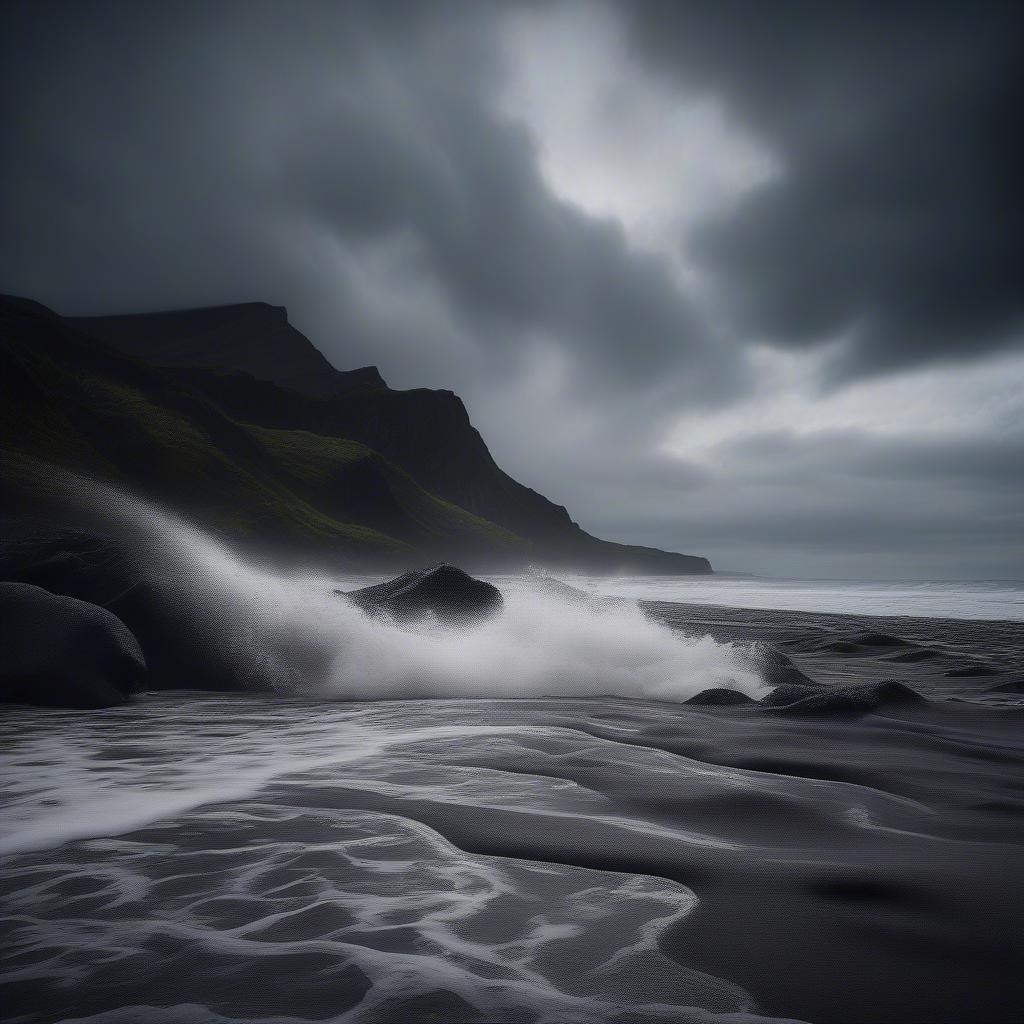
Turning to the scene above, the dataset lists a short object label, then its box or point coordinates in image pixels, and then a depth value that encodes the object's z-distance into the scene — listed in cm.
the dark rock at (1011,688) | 783
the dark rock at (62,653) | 665
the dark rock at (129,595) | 837
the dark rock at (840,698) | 611
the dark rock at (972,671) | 918
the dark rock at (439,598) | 1030
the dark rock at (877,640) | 1286
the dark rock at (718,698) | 698
